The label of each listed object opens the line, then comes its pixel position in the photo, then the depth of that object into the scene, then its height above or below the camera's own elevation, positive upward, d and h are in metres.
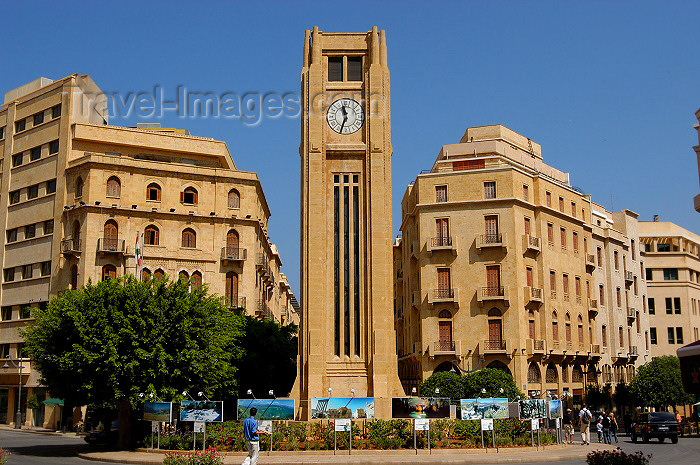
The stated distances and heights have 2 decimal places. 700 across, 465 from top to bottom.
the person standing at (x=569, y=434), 38.00 -2.81
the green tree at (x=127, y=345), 33.91 +1.65
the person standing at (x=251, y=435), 19.11 -1.38
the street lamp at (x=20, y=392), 56.76 -0.67
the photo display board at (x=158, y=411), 32.06 -1.25
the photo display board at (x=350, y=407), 33.78 -1.22
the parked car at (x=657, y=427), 40.28 -2.67
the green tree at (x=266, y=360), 52.19 +1.37
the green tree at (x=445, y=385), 50.50 -0.46
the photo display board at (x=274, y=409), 32.16 -1.20
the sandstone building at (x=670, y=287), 82.12 +9.59
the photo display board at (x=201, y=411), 31.17 -1.21
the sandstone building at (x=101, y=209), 57.91 +13.31
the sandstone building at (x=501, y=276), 56.59 +7.76
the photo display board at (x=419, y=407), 35.27 -1.37
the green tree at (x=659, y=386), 57.78 -0.78
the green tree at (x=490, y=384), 49.47 -0.43
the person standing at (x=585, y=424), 37.59 -2.39
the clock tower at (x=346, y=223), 41.47 +8.68
